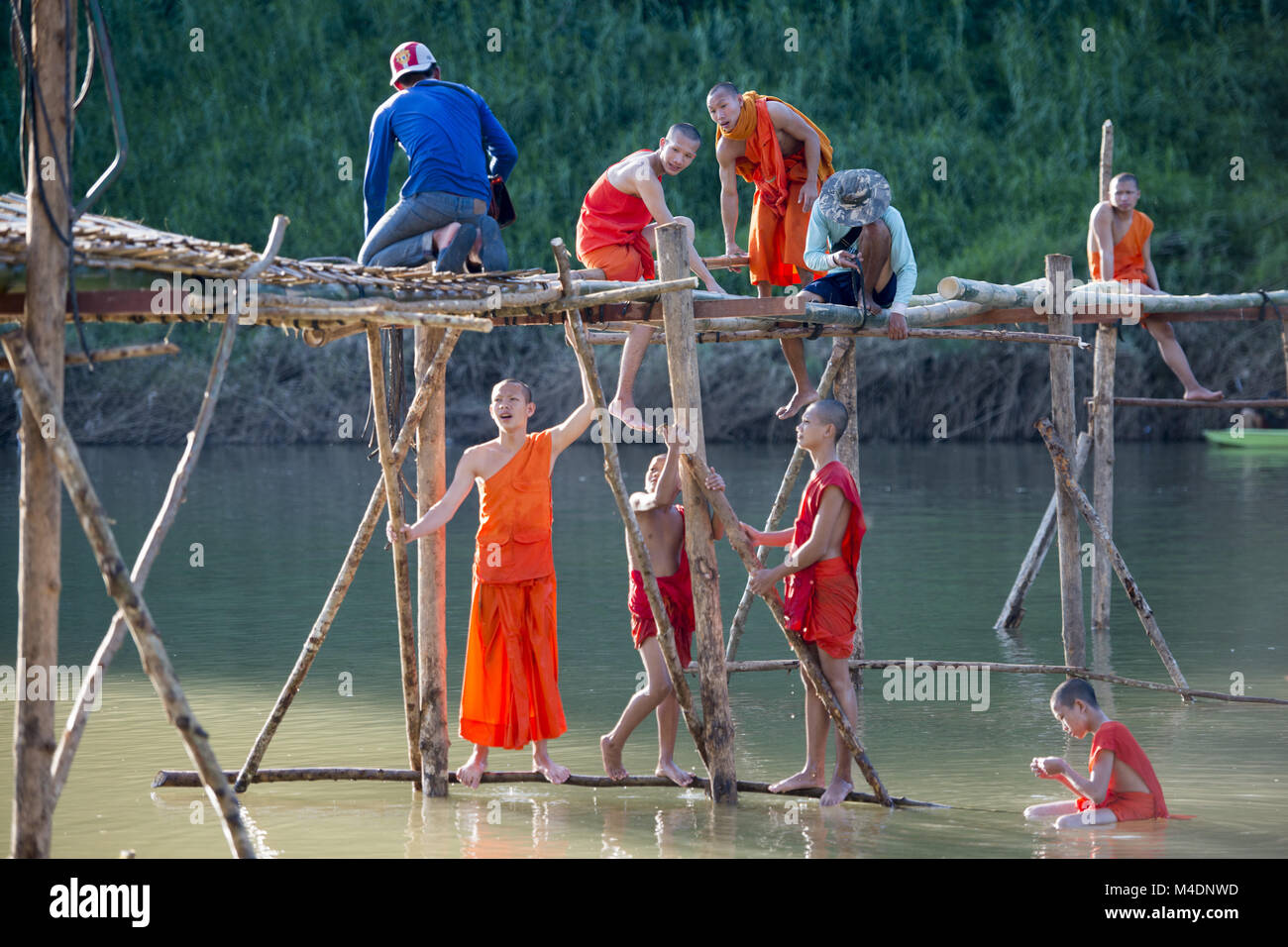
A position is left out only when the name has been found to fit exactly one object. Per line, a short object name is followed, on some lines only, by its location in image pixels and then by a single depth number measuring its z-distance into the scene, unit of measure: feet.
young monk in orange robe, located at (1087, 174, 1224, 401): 76.28
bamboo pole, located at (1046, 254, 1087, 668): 67.56
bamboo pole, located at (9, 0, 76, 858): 33.09
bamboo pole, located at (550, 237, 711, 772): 46.03
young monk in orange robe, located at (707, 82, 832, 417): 59.77
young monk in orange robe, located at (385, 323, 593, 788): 47.42
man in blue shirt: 50.96
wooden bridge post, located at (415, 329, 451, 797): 47.32
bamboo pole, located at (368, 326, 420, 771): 47.96
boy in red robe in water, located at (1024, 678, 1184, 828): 43.32
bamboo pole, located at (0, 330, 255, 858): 32.22
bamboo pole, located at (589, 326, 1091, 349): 55.77
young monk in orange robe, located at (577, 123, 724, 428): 55.26
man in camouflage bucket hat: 54.80
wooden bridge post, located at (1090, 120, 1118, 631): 73.97
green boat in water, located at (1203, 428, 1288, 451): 175.77
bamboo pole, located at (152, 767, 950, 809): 48.26
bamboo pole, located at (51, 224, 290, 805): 34.73
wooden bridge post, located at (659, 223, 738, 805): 45.83
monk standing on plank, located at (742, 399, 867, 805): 46.70
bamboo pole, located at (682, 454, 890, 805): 45.88
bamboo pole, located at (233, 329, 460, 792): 46.44
